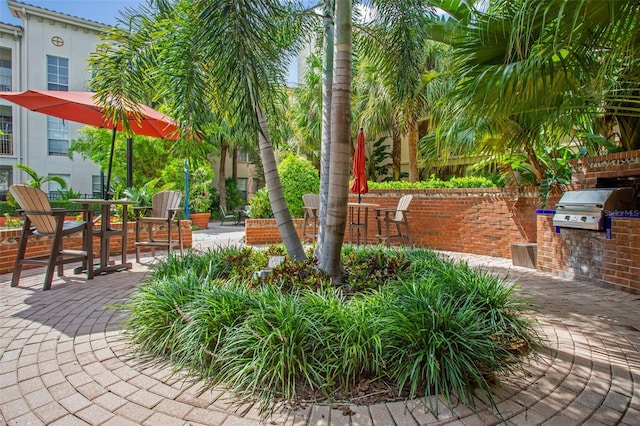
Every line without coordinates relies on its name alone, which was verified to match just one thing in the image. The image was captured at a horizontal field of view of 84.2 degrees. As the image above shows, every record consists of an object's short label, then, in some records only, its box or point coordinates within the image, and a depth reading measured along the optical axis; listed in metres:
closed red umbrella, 6.98
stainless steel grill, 4.32
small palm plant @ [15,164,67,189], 10.40
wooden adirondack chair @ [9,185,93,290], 4.01
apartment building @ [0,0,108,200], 15.48
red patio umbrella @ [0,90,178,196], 4.83
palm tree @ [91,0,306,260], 2.63
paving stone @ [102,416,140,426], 1.67
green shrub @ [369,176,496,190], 7.48
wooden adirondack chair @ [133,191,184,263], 5.65
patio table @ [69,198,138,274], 4.80
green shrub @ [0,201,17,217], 12.90
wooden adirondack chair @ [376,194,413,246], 6.77
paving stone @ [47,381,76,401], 1.91
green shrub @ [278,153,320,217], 8.91
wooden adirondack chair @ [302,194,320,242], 7.38
